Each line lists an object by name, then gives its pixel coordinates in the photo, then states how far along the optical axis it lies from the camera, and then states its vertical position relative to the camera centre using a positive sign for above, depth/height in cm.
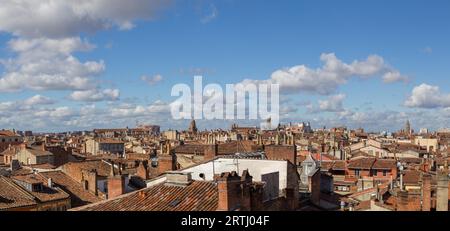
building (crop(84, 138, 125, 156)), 10044 -306
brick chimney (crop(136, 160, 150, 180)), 3744 -317
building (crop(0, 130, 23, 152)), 10145 -161
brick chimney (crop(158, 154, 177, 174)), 3397 -228
